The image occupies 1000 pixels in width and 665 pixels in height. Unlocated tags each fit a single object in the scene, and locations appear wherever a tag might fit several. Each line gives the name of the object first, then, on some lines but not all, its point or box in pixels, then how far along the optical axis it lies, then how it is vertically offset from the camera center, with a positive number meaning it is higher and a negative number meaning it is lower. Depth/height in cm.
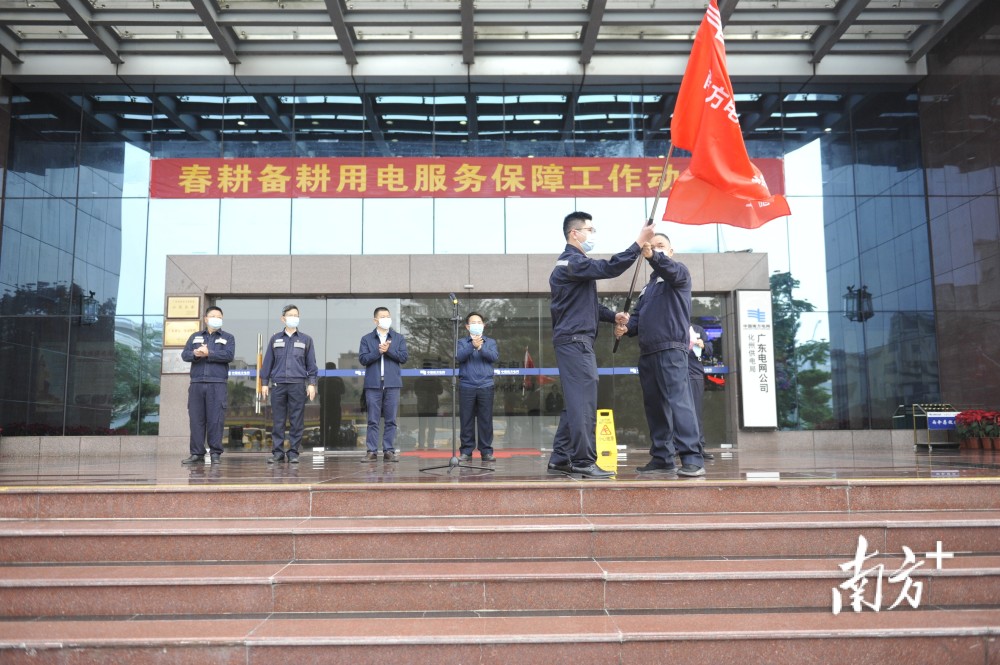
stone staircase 345 -99
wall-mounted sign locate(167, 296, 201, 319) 1380 +167
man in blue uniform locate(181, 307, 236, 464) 872 +7
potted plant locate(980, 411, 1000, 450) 1180 -56
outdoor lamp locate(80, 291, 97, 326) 1411 +168
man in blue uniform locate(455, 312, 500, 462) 853 +16
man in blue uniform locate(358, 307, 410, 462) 909 +29
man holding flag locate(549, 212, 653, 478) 557 +53
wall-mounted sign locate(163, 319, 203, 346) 1369 +126
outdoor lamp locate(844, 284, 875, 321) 1442 +181
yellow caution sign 675 -48
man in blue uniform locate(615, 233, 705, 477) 562 +27
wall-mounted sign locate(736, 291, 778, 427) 1364 +72
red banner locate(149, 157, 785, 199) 1446 +441
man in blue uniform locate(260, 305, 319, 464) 873 +22
